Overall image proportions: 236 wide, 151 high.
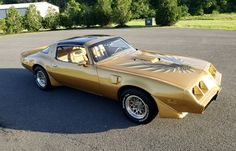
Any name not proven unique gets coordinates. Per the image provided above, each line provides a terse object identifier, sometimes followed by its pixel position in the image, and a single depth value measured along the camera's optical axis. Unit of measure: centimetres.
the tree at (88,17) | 2608
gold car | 439
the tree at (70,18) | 2627
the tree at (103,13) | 2552
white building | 5022
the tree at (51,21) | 2600
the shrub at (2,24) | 2333
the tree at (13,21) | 2388
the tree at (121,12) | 2448
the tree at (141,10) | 4070
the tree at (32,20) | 2500
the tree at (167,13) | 2195
